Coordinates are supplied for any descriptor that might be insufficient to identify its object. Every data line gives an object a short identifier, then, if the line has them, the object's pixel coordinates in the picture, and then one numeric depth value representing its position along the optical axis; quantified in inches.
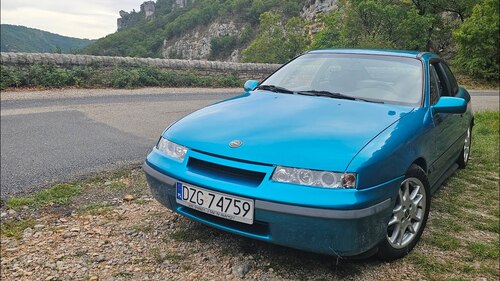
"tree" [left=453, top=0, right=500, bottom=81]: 802.8
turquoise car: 84.7
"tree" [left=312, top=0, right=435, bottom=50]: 954.7
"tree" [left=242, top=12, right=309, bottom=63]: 1740.4
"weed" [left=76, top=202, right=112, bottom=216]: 132.4
